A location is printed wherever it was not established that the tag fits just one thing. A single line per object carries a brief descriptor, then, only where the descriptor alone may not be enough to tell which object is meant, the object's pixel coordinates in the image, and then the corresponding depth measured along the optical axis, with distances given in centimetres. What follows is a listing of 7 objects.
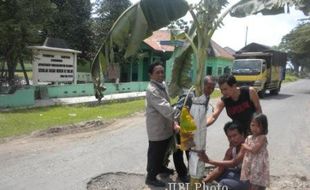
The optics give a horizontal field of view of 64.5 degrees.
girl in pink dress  261
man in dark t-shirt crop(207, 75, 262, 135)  294
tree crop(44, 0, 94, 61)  1718
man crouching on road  288
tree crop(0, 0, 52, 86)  923
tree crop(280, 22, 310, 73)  2250
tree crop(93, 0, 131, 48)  1764
